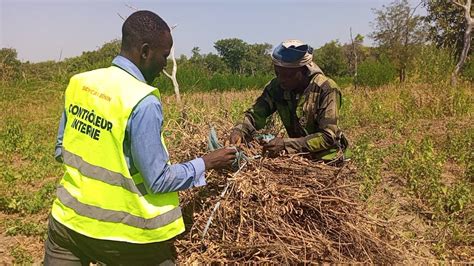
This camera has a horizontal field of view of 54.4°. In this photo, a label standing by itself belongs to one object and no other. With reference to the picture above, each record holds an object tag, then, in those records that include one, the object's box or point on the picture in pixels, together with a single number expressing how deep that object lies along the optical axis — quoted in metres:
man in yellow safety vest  1.79
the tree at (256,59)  64.75
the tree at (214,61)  57.90
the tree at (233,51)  69.62
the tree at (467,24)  11.77
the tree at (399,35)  23.99
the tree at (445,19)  16.66
